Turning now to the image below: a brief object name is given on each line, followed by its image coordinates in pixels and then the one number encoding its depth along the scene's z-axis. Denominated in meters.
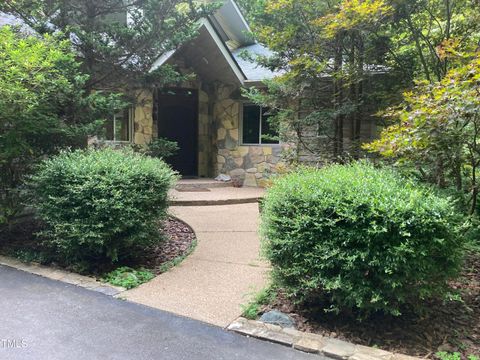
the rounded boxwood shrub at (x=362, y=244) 2.89
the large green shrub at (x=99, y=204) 4.28
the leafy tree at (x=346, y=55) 5.83
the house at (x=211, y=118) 10.39
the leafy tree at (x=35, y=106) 4.50
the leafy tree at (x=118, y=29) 6.03
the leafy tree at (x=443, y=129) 3.28
